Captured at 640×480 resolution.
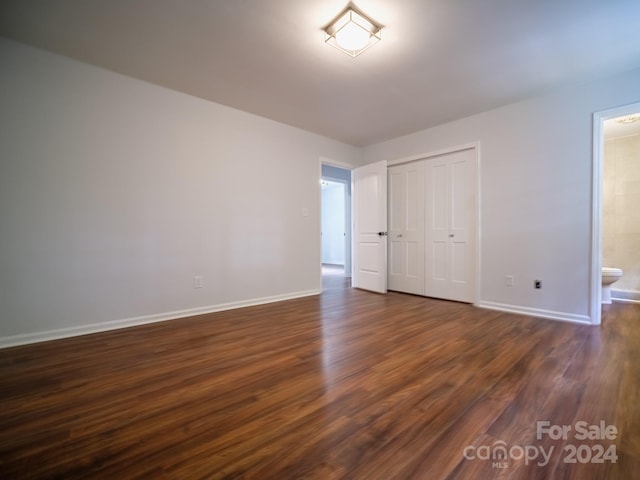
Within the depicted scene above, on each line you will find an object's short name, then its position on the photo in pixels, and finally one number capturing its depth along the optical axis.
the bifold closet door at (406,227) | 4.27
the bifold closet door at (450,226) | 3.70
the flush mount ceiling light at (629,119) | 3.37
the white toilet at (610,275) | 3.38
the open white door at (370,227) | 4.42
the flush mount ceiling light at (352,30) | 1.92
